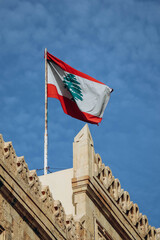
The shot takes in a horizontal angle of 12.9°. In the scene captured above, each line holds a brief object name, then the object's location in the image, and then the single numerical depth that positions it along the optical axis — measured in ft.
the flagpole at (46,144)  97.91
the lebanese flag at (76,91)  114.01
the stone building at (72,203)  71.87
